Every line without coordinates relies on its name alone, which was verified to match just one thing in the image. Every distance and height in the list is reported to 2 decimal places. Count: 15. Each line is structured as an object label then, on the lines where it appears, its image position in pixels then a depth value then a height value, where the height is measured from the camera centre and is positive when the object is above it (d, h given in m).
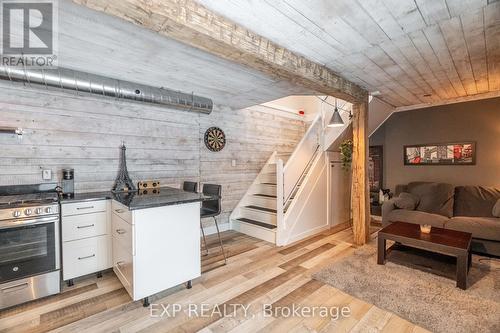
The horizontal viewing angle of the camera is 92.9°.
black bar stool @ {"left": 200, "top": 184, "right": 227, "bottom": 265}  3.11 -0.50
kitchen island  2.09 -0.69
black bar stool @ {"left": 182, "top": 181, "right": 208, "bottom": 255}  3.44 -0.29
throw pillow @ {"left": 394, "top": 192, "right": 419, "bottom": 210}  4.00 -0.61
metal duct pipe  2.19 +0.89
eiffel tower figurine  3.08 -0.13
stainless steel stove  2.06 -0.73
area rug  1.92 -1.23
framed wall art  4.08 +0.21
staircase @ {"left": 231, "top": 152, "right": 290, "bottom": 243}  3.91 -0.76
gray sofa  3.16 -0.73
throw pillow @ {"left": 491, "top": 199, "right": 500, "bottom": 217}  3.32 -0.64
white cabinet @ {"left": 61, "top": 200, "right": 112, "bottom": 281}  2.41 -0.73
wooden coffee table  2.35 -0.82
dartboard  3.92 +0.48
